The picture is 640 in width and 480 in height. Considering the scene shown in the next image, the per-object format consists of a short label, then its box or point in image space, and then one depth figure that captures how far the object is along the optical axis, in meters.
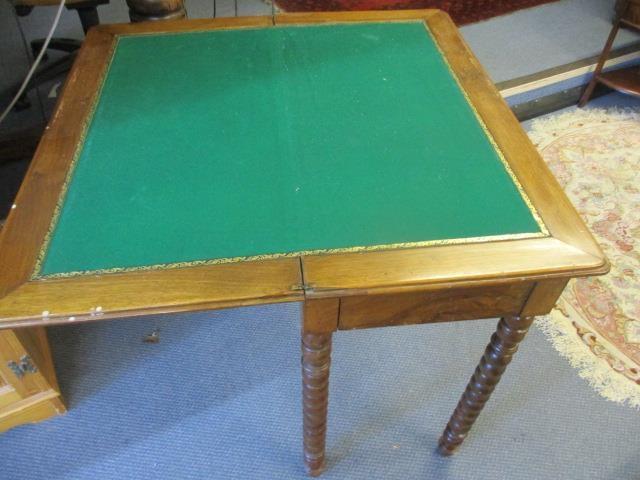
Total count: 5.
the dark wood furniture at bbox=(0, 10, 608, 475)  0.77
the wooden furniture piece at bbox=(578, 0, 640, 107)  2.37
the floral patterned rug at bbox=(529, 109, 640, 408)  1.64
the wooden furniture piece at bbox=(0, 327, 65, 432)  1.28
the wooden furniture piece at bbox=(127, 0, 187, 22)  1.44
